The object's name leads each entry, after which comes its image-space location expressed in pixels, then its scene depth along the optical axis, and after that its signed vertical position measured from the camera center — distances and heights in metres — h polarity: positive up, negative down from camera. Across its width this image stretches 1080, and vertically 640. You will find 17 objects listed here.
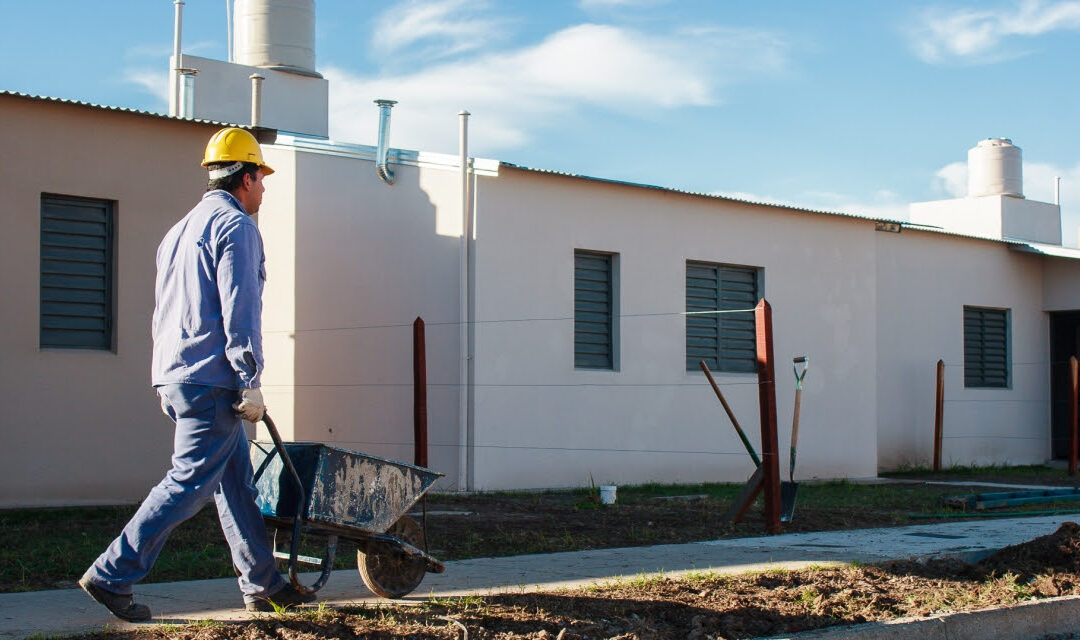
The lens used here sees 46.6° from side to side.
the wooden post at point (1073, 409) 18.81 -0.55
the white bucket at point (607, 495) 12.39 -1.23
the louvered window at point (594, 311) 15.23 +0.73
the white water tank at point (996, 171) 26.89 +4.32
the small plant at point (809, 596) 6.58 -1.20
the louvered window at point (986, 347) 20.98 +0.41
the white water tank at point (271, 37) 20.44 +5.47
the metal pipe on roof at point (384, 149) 14.34 +2.53
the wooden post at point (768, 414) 9.88 -0.34
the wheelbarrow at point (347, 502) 5.59 -0.61
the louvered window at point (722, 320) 16.44 +0.69
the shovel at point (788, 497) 10.53 -1.06
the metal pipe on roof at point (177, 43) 19.03 +5.35
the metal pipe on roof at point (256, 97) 15.78 +3.47
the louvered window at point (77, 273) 11.65 +0.91
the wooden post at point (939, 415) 19.23 -0.66
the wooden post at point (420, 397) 11.70 -0.25
